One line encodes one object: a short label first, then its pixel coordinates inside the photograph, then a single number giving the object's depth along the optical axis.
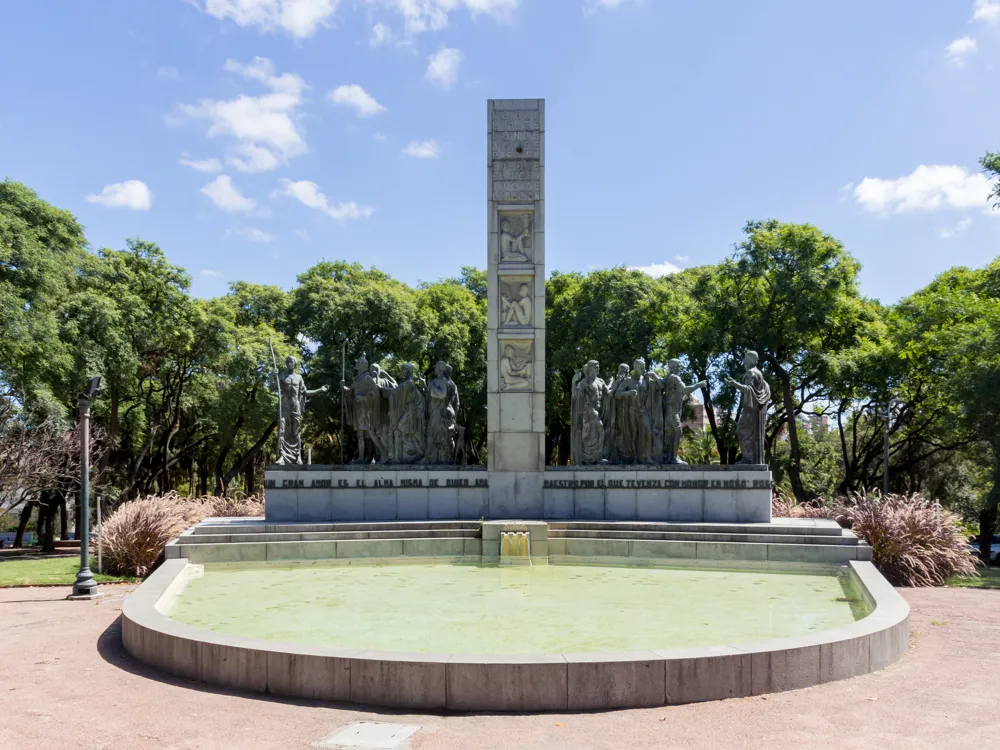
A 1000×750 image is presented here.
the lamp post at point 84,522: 12.60
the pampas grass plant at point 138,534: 14.95
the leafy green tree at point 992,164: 19.92
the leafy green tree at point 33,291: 20.27
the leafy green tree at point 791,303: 27.00
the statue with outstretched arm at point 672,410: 17.48
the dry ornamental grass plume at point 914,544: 14.34
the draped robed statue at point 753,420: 17.36
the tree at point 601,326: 30.94
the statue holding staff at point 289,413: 18.39
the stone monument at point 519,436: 17.36
